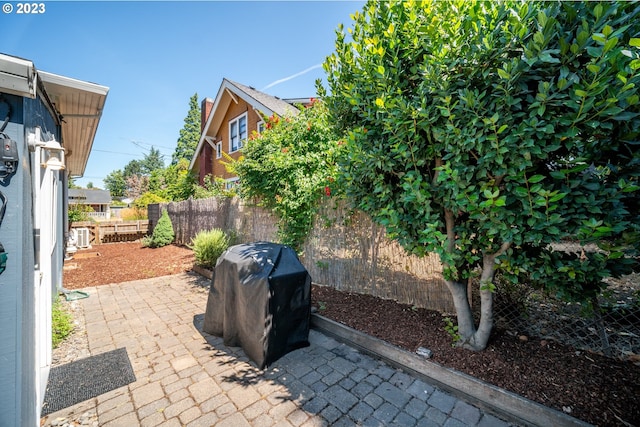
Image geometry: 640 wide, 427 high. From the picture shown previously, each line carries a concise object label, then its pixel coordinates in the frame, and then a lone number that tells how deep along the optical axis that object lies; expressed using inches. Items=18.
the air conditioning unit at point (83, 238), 397.1
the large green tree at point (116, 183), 2209.2
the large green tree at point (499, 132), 65.4
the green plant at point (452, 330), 114.0
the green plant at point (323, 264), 205.2
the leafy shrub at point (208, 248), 267.4
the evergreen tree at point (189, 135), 1743.4
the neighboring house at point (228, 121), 470.5
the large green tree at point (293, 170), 207.2
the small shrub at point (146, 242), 446.3
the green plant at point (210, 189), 477.9
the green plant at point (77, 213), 431.5
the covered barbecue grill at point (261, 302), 114.1
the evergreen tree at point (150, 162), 2682.1
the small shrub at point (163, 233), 438.0
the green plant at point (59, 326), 133.4
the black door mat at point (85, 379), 94.7
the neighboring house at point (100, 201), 1298.0
